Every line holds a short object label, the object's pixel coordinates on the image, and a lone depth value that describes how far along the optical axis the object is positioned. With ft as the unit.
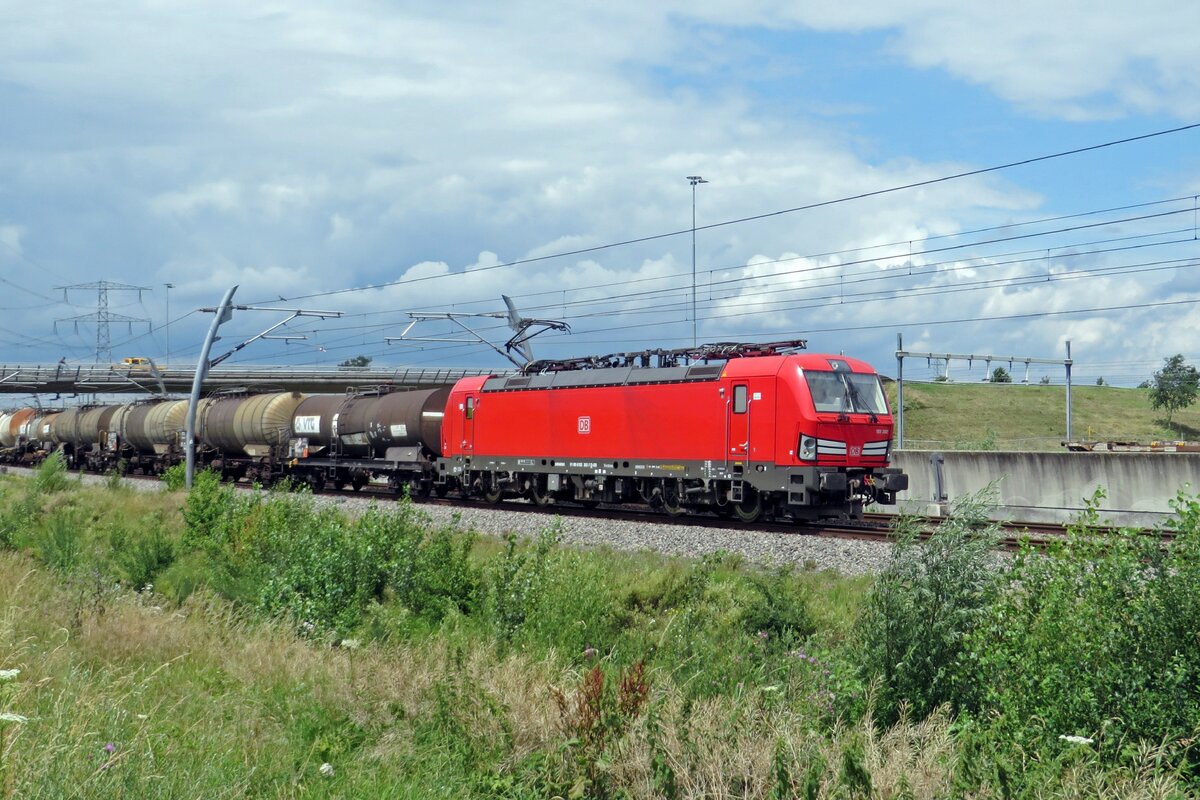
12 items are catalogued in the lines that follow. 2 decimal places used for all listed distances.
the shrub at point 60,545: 49.47
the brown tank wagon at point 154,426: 141.08
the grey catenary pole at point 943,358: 105.70
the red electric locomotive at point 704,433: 69.77
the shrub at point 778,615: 39.06
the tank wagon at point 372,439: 104.53
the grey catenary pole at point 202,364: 111.96
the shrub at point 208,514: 60.08
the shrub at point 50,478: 96.51
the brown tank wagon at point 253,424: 122.11
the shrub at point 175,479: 102.99
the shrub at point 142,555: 50.21
